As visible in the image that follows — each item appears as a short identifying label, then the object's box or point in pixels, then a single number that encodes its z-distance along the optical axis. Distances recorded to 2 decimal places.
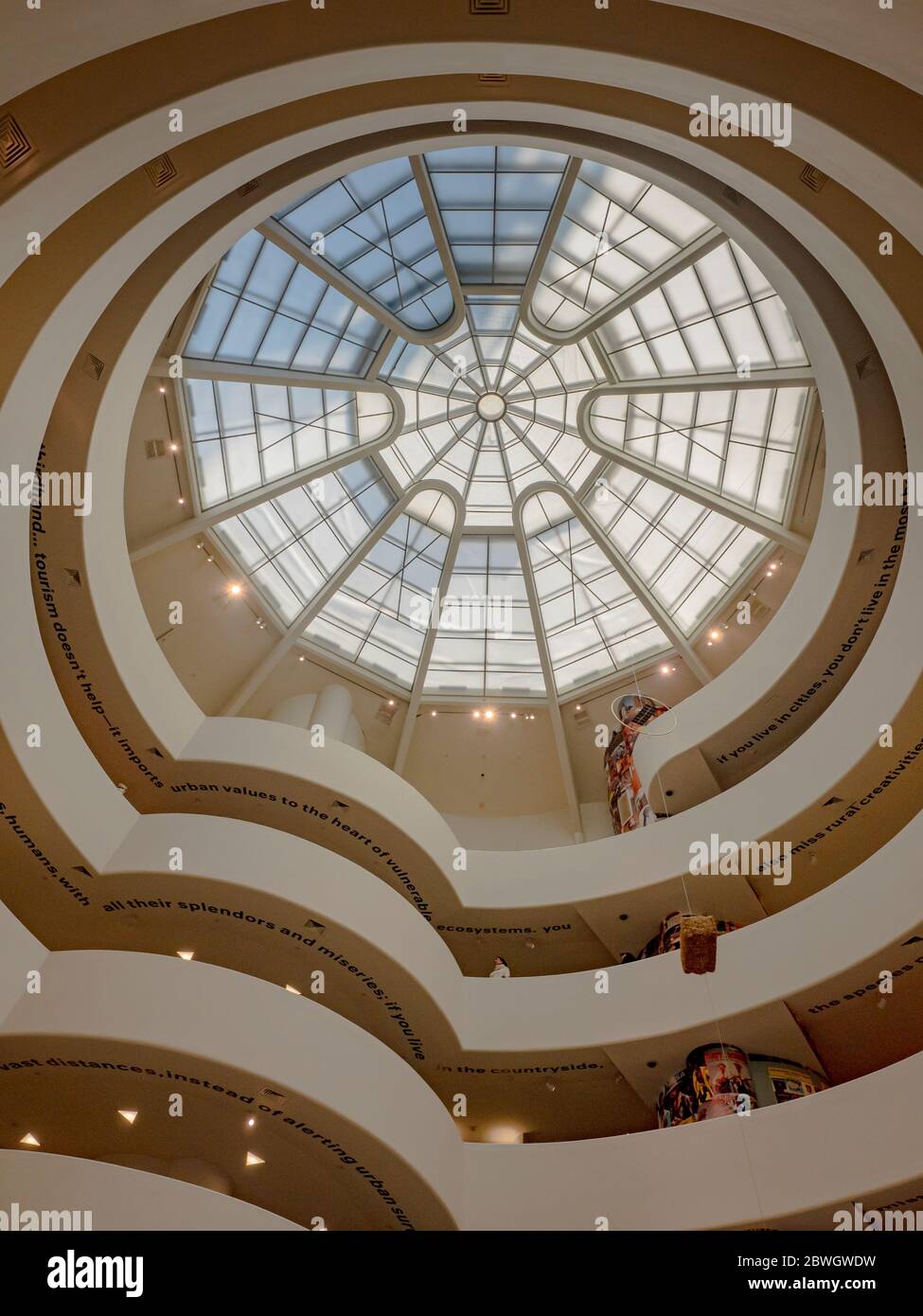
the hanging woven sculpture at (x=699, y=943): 14.61
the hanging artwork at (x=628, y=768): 21.48
